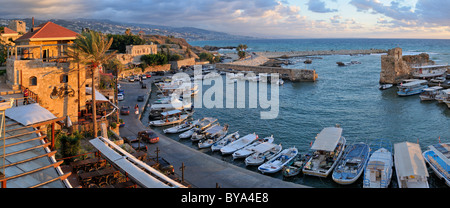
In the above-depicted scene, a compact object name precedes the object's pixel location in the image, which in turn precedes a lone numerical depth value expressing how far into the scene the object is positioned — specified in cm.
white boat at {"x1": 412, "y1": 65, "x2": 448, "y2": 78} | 5678
